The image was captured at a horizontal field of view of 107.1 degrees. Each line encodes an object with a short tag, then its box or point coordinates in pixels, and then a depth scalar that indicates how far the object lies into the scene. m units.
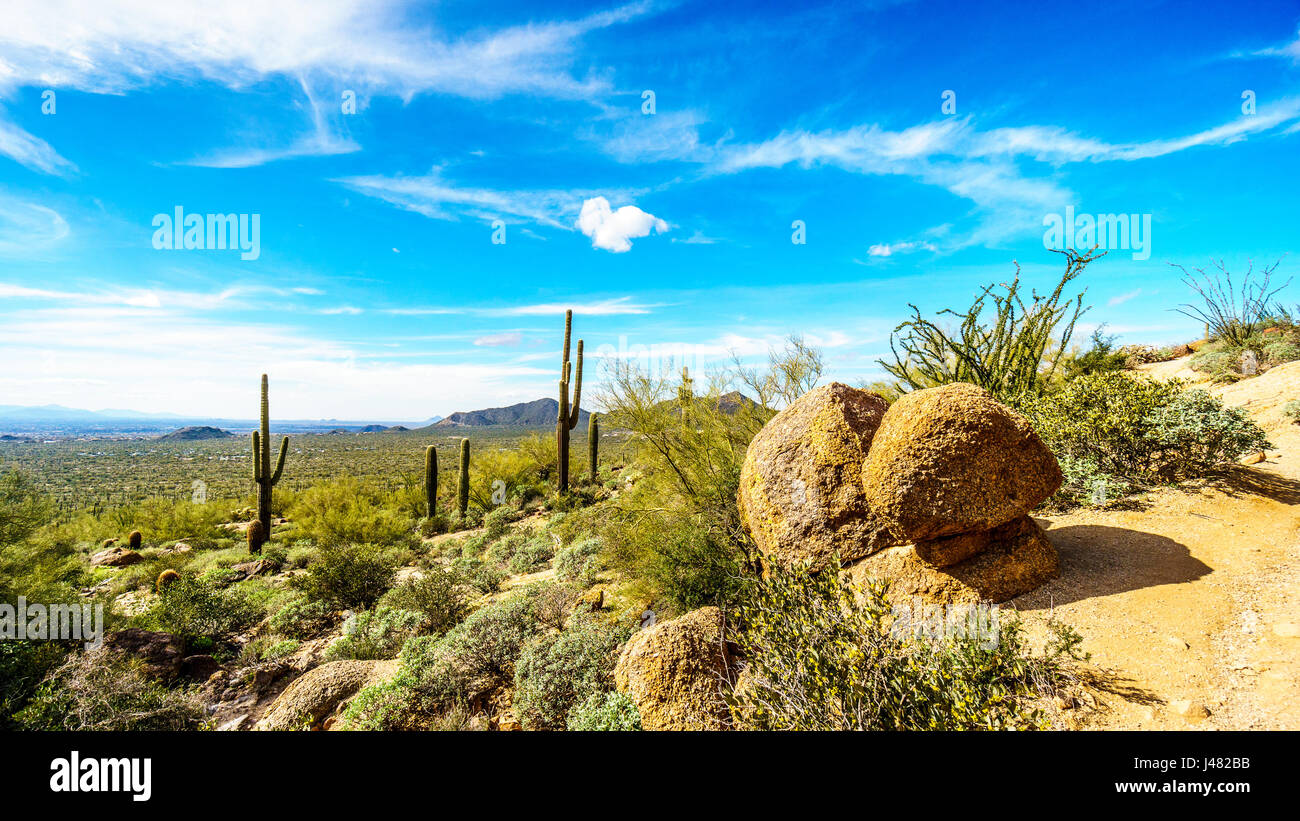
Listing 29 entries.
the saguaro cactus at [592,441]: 20.56
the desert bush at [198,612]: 8.23
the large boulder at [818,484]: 5.00
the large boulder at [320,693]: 5.30
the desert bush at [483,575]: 9.58
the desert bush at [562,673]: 4.80
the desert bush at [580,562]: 8.79
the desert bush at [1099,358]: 15.56
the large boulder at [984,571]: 4.54
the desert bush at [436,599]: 7.76
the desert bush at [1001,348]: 8.39
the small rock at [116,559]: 14.79
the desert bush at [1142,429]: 6.13
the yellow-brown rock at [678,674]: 4.17
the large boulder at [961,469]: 4.39
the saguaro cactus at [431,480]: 19.25
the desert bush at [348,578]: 9.77
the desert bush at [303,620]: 8.60
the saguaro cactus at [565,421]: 17.39
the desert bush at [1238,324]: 15.88
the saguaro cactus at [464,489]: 19.11
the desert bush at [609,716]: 4.14
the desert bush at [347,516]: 15.47
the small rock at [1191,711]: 2.95
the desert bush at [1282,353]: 13.48
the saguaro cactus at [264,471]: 16.03
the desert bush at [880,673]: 2.95
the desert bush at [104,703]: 5.02
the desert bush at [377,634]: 7.10
